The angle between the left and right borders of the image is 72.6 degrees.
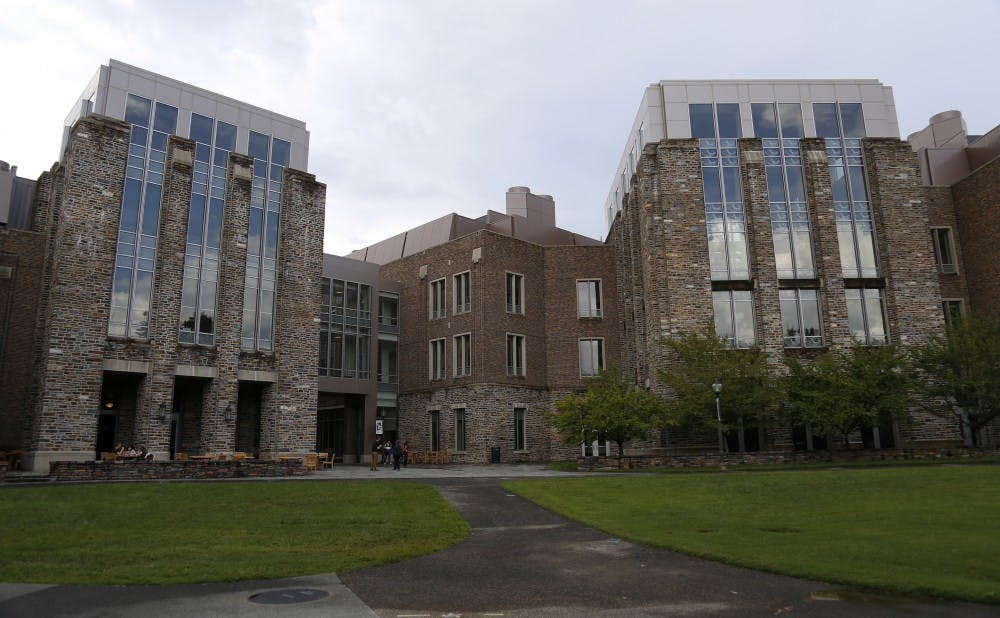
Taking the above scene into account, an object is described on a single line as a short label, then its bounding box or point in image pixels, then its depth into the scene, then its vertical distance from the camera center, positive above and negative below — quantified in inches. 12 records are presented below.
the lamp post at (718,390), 1056.8 +75.9
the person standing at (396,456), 1273.4 -22.8
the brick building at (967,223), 1398.9 +449.4
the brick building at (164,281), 1106.1 +295.3
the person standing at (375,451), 1267.2 -13.9
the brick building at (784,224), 1389.0 +442.9
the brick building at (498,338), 1565.0 +248.8
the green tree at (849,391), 1135.6 +77.0
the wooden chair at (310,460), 1176.7 -27.1
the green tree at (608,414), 1151.6 +44.3
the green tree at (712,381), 1191.6 +95.8
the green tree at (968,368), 1136.8 +114.0
